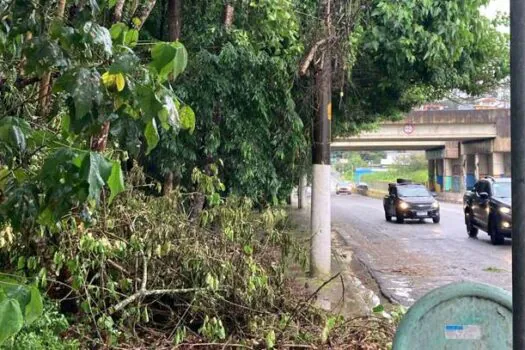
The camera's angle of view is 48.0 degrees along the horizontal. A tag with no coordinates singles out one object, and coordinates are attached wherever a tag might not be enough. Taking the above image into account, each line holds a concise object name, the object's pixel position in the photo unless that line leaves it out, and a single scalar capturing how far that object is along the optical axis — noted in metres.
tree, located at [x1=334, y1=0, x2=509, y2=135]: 10.90
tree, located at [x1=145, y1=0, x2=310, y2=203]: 8.32
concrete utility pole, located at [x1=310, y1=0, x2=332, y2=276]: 9.67
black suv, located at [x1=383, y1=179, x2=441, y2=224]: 23.47
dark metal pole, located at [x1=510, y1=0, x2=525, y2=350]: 1.76
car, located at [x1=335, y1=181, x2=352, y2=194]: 72.31
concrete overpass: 41.94
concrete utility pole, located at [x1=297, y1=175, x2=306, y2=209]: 34.46
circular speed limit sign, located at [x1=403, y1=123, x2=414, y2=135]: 42.48
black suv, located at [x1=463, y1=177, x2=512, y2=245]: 14.94
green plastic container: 2.88
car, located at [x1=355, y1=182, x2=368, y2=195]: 69.88
